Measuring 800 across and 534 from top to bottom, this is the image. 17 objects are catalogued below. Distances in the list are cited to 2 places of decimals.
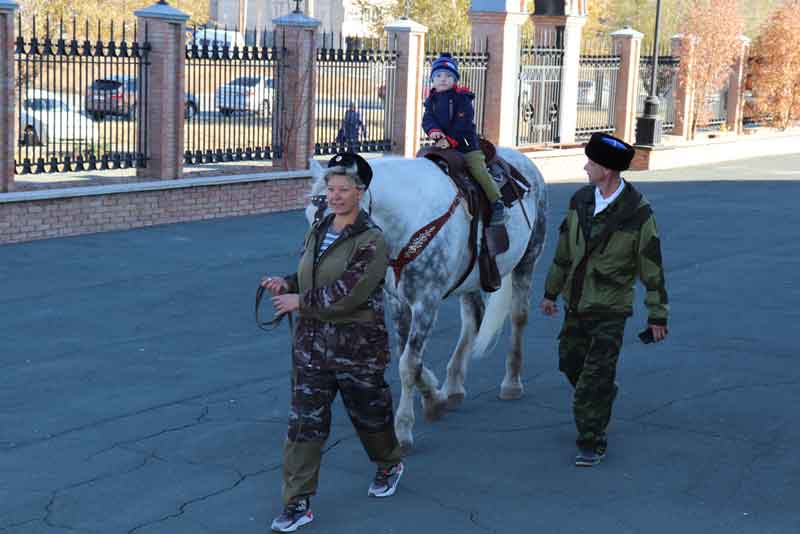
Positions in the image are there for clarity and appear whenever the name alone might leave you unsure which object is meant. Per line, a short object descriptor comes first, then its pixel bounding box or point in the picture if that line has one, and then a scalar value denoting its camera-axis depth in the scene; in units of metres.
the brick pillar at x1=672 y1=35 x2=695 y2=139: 32.94
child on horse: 8.23
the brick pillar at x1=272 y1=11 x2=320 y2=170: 20.56
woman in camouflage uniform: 6.07
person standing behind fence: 21.88
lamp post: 29.36
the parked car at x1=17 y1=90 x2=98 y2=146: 17.48
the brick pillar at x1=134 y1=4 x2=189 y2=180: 18.14
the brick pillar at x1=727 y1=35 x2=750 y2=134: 35.88
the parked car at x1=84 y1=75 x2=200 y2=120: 17.67
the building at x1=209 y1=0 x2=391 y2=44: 84.38
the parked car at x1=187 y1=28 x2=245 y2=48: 52.37
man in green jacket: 7.21
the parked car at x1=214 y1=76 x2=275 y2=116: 19.86
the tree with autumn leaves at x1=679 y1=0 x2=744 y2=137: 33.06
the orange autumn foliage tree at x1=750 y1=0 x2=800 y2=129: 36.25
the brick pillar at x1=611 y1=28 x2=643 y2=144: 30.42
